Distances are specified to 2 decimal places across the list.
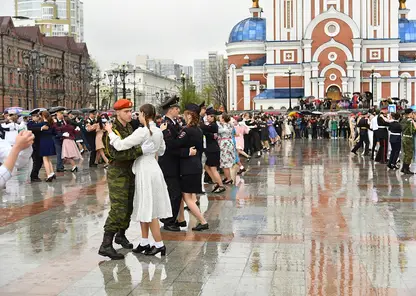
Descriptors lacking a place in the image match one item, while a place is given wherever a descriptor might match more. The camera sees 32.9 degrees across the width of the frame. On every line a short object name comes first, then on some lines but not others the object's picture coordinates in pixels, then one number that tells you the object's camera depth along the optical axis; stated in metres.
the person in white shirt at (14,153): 5.37
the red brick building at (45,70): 67.75
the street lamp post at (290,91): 67.81
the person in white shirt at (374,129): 22.75
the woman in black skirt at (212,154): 14.54
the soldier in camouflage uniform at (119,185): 8.65
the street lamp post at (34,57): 36.88
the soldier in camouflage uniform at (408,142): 18.94
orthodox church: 71.25
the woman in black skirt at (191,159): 10.26
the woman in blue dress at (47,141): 17.73
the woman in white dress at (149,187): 8.52
